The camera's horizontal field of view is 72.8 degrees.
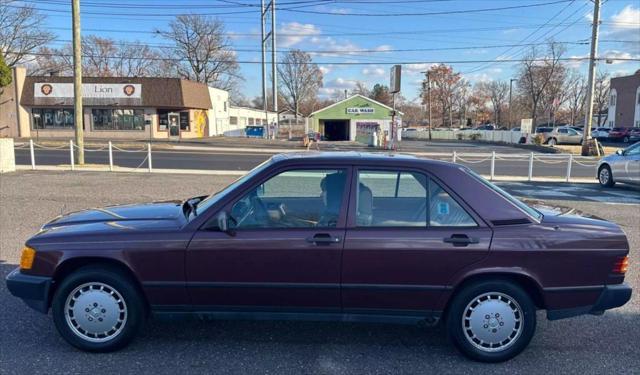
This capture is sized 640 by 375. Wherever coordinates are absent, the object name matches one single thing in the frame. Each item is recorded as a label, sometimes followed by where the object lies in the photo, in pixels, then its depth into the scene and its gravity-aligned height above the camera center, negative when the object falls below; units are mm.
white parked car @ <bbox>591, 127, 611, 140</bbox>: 50572 +755
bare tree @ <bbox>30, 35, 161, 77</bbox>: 64613 +11418
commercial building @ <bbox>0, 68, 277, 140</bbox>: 40438 +2445
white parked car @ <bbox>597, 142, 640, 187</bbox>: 12180 -813
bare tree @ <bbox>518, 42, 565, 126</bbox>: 63000 +9190
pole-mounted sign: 33125 +4585
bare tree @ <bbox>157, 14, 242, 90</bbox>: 67812 +12833
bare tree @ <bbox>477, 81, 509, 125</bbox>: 86500 +8141
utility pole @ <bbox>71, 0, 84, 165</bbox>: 16469 +2165
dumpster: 54500 +422
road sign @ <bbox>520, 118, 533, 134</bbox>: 41219 +1181
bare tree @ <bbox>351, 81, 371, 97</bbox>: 107800 +11432
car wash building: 50344 +2437
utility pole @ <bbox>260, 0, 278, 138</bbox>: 43928 +8765
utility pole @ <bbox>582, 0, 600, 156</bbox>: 27156 +3959
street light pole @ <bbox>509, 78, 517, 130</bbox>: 79062 +3367
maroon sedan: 3146 -943
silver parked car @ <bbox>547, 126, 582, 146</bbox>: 39938 +179
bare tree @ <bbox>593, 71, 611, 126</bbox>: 83250 +9020
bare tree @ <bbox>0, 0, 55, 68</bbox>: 51925 +11142
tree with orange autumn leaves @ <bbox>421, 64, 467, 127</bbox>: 82750 +10000
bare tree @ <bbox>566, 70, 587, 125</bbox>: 74812 +7088
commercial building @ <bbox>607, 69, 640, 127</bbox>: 59844 +5536
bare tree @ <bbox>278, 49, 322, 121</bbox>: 87250 +11369
